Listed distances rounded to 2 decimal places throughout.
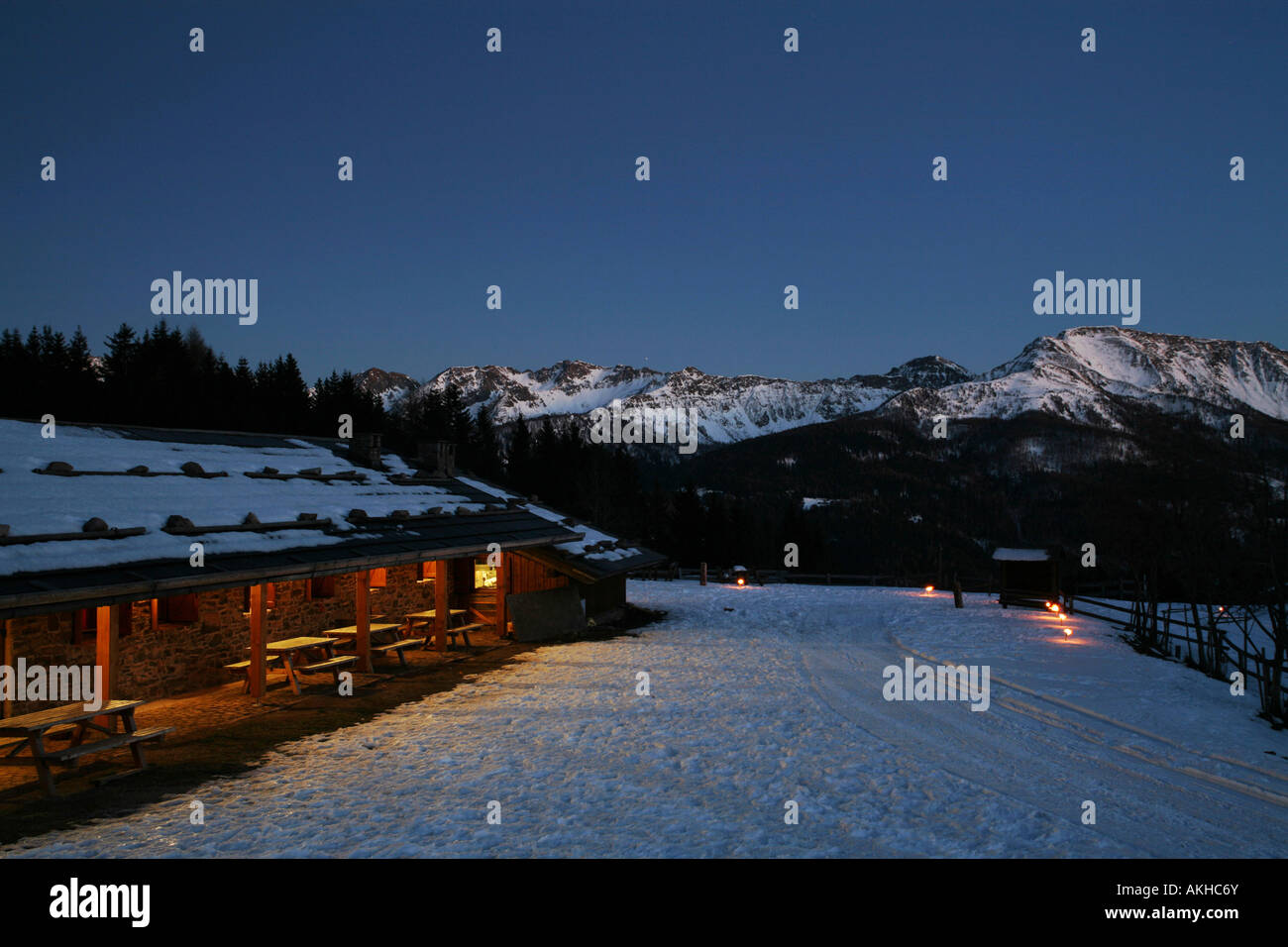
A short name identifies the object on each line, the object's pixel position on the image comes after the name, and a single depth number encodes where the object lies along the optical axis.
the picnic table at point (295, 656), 11.61
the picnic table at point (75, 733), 7.11
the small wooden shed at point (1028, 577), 25.31
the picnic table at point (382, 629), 13.63
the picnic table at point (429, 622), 15.99
